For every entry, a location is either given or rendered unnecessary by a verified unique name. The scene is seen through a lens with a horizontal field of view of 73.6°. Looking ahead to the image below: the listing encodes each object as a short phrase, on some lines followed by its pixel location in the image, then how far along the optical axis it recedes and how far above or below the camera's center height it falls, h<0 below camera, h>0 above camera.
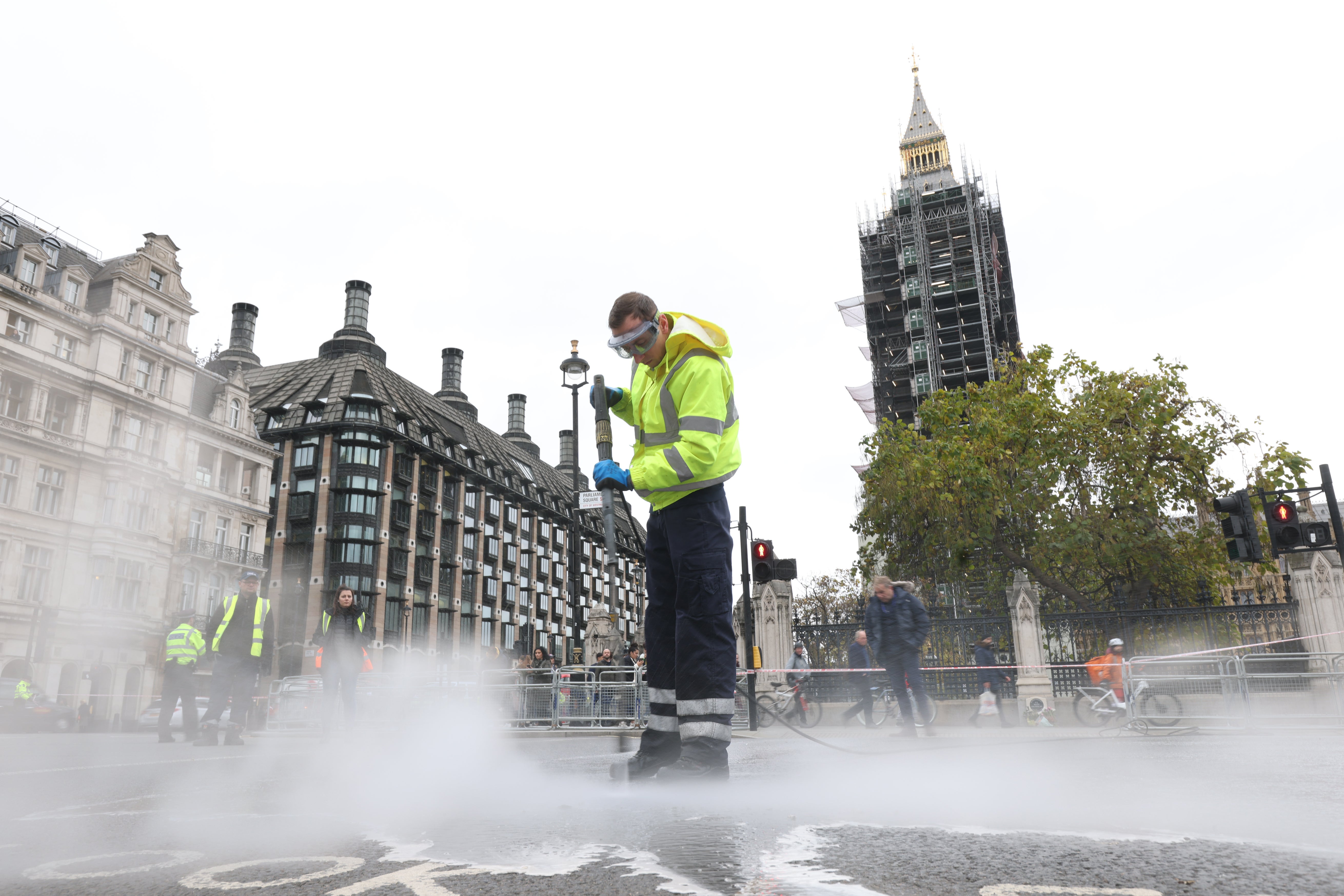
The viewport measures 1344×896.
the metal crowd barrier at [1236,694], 11.82 -0.61
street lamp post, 21.25 +3.86
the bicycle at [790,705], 16.33 -0.87
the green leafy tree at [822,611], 19.09 +0.97
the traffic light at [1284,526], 14.18 +1.86
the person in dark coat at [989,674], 16.05 -0.38
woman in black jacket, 9.54 +0.22
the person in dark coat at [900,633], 10.08 +0.25
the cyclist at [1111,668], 13.43 -0.27
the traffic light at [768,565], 14.40 +1.46
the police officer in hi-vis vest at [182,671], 6.50 +0.00
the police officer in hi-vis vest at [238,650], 8.87 +0.20
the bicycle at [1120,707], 11.88 -0.79
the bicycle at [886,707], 15.05 -0.85
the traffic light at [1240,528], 14.66 +1.91
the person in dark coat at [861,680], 14.59 -0.39
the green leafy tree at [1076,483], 22.55 +4.29
